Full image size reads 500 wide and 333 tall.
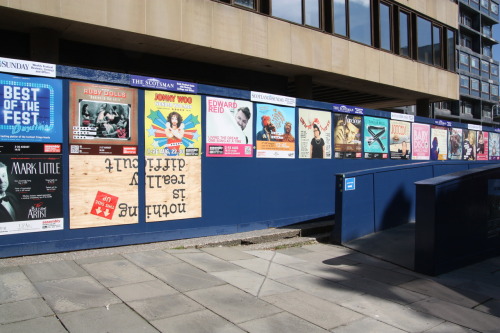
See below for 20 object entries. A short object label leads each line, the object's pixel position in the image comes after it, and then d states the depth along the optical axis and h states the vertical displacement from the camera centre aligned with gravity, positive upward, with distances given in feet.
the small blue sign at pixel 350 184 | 29.12 -1.77
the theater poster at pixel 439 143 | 48.73 +1.67
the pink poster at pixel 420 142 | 45.52 +1.78
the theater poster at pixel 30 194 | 20.27 -1.62
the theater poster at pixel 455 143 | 51.62 +1.79
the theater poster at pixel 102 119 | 22.20 +2.19
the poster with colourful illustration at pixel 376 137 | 39.75 +2.02
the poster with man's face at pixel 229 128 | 27.61 +2.12
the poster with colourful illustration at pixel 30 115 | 20.13 +2.22
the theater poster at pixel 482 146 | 56.90 +1.57
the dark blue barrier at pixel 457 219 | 22.66 -3.50
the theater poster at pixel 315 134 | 33.53 +2.03
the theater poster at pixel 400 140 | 42.70 +1.90
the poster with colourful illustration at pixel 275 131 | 30.55 +2.05
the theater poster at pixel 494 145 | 59.41 +1.69
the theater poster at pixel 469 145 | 54.44 +1.63
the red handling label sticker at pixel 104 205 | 22.85 -2.43
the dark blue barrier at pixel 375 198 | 29.12 -2.96
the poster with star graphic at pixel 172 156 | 24.84 +0.21
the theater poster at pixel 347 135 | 36.68 +2.05
